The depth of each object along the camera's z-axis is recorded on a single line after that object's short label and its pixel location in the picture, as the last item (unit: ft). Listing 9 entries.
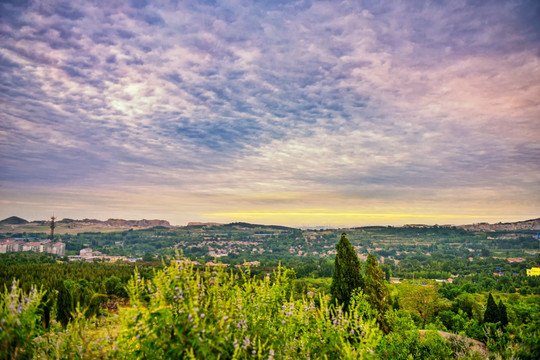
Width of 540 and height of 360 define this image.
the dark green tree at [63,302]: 53.62
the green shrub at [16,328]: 10.78
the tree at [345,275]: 48.91
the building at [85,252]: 494.18
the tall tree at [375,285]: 52.54
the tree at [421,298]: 73.70
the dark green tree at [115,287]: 86.35
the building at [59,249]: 474.90
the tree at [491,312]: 60.90
